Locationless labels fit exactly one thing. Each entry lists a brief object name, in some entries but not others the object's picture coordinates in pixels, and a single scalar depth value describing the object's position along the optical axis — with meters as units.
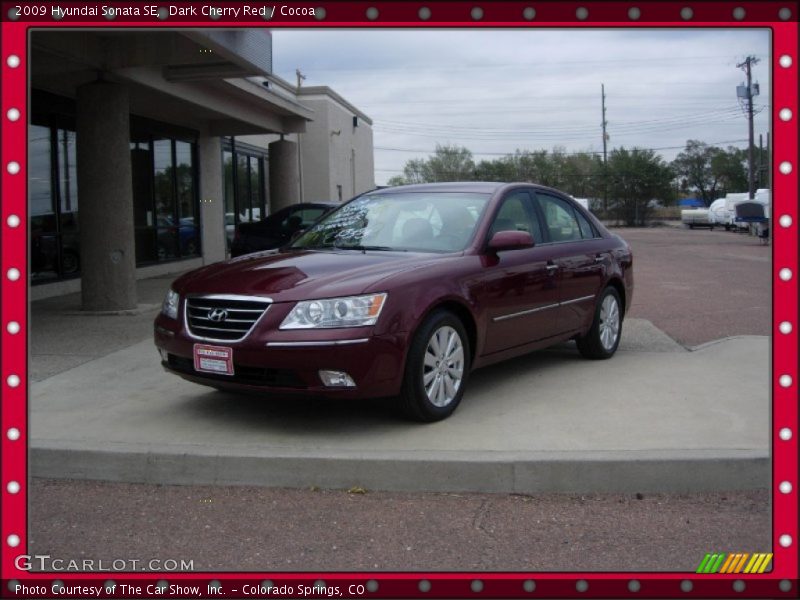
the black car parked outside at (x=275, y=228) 15.35
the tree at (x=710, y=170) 70.38
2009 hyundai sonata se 4.70
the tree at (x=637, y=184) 59.50
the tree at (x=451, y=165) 61.62
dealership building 10.34
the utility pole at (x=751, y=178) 41.96
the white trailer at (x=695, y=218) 46.59
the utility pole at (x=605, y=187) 60.66
